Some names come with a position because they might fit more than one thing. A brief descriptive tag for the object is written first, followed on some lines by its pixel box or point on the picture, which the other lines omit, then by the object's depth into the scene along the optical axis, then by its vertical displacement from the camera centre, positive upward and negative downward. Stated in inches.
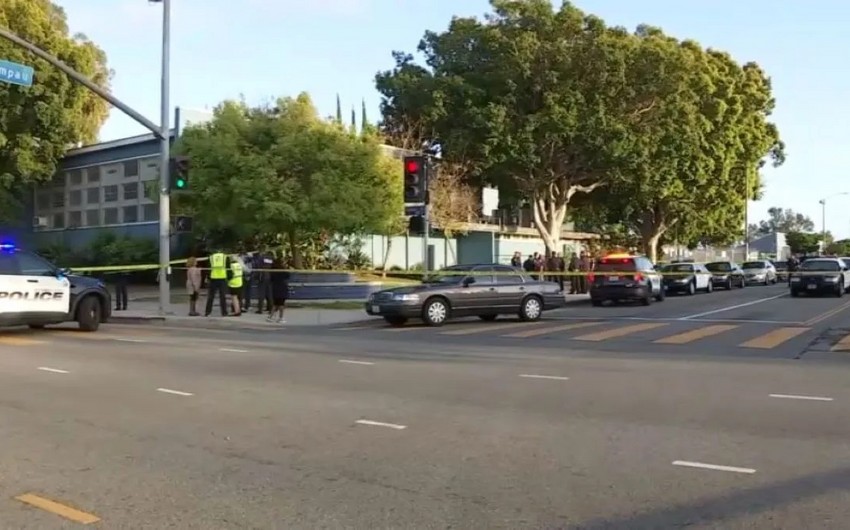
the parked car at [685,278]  1397.6 -24.6
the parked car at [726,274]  1631.4 -23.5
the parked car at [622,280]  1088.2 -21.1
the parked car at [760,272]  1860.2 -21.5
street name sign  772.0 +169.5
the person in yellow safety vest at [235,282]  888.9 -16.2
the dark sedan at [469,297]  793.6 -30.1
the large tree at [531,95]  1498.5 +290.2
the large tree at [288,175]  995.3 +103.7
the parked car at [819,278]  1242.6 -23.4
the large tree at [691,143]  1563.7 +239.9
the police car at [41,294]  640.4 -20.1
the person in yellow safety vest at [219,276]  876.0 -10.0
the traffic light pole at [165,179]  904.9 +90.0
